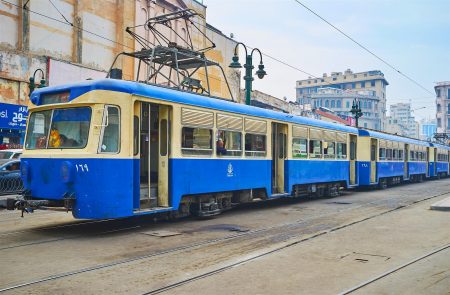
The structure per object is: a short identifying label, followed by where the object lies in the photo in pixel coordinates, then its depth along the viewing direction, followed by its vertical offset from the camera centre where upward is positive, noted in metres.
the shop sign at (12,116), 23.80 +2.30
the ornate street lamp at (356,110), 33.19 +3.70
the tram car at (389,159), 23.58 +0.26
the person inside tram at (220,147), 12.52 +0.40
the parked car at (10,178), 17.58 -0.63
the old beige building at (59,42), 24.19 +6.72
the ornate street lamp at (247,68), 19.98 +4.03
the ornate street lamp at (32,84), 21.62 +3.51
